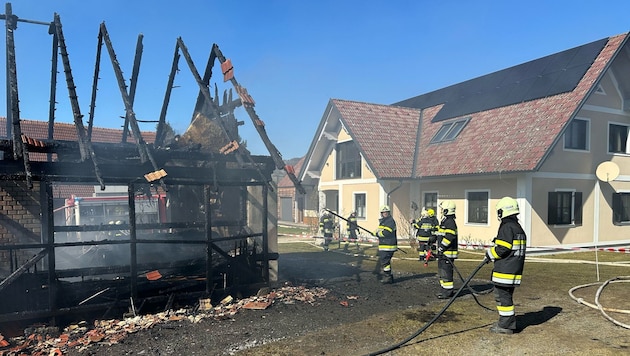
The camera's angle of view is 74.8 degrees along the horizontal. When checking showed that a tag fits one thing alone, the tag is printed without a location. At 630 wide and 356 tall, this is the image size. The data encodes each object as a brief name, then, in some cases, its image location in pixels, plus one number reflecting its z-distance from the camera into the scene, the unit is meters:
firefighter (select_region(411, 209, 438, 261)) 10.62
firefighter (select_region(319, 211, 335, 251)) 14.64
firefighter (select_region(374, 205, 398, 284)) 8.74
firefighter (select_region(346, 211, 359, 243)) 16.42
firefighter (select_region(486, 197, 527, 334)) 5.39
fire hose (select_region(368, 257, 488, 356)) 4.93
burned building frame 5.96
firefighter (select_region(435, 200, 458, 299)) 7.48
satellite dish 13.41
